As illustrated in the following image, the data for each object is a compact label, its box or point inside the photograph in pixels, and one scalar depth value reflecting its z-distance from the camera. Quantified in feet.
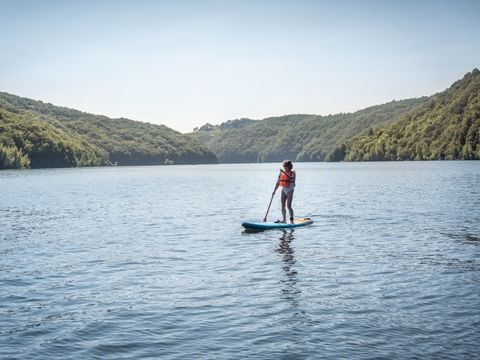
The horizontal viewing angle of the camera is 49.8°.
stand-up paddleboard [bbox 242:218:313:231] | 95.09
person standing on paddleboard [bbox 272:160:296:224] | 96.78
